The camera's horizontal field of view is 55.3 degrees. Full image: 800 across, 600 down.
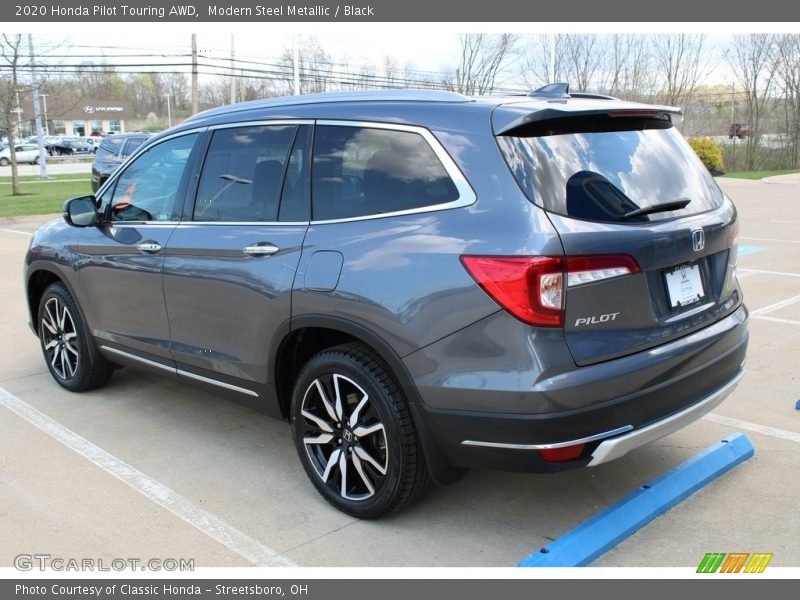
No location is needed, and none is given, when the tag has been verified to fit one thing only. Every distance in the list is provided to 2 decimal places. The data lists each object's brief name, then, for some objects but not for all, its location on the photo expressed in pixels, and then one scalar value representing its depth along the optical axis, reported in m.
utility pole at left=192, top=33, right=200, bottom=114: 34.28
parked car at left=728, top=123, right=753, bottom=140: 36.75
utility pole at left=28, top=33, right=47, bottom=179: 29.03
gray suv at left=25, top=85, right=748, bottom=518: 2.94
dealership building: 92.50
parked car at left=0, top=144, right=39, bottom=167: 49.78
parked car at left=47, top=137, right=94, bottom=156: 58.57
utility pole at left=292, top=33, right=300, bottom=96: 29.18
